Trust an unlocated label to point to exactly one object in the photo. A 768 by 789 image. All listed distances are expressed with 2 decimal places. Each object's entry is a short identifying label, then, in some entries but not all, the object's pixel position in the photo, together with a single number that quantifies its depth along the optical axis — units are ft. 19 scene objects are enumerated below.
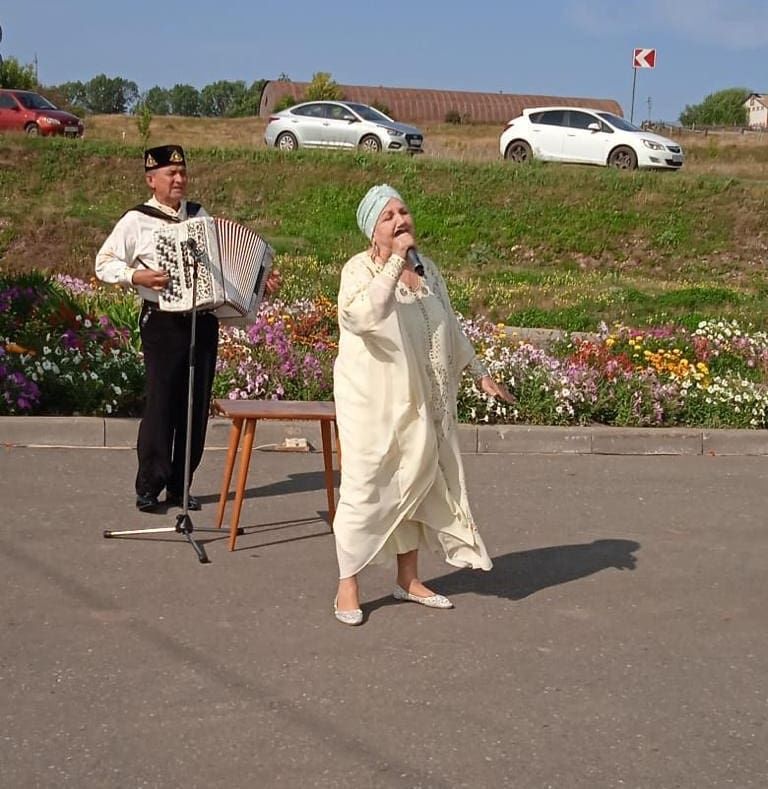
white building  455.22
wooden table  23.95
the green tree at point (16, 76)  232.53
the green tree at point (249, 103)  427.74
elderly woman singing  19.29
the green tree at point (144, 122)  113.60
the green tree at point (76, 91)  495.28
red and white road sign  138.31
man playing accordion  25.61
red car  131.13
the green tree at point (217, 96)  538.88
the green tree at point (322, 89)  241.35
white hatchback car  105.09
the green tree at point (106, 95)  509.35
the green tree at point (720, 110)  430.77
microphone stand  24.23
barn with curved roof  253.65
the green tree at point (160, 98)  547.08
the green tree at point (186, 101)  548.72
